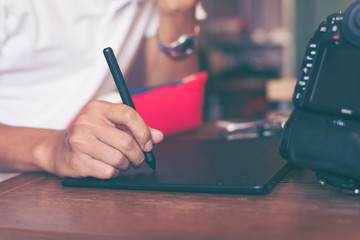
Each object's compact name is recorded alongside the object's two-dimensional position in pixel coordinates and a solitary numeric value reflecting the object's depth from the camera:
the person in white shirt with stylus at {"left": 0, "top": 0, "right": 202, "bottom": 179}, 0.50
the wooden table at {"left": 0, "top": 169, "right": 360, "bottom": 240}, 0.33
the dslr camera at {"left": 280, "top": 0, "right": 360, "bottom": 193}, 0.40
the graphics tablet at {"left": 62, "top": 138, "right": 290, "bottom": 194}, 0.43
